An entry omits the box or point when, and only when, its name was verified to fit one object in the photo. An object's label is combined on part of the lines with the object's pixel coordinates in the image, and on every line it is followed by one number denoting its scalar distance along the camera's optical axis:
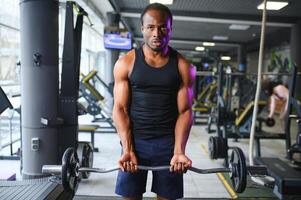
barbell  1.57
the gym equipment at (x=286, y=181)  2.89
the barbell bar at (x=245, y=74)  4.33
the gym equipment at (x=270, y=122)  6.06
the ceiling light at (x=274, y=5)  5.96
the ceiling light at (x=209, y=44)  13.01
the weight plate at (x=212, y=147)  4.08
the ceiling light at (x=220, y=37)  11.45
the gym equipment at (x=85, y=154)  3.23
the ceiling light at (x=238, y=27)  8.62
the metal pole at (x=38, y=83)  2.96
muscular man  1.54
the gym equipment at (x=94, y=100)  6.23
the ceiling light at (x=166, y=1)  6.00
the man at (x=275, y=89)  5.98
